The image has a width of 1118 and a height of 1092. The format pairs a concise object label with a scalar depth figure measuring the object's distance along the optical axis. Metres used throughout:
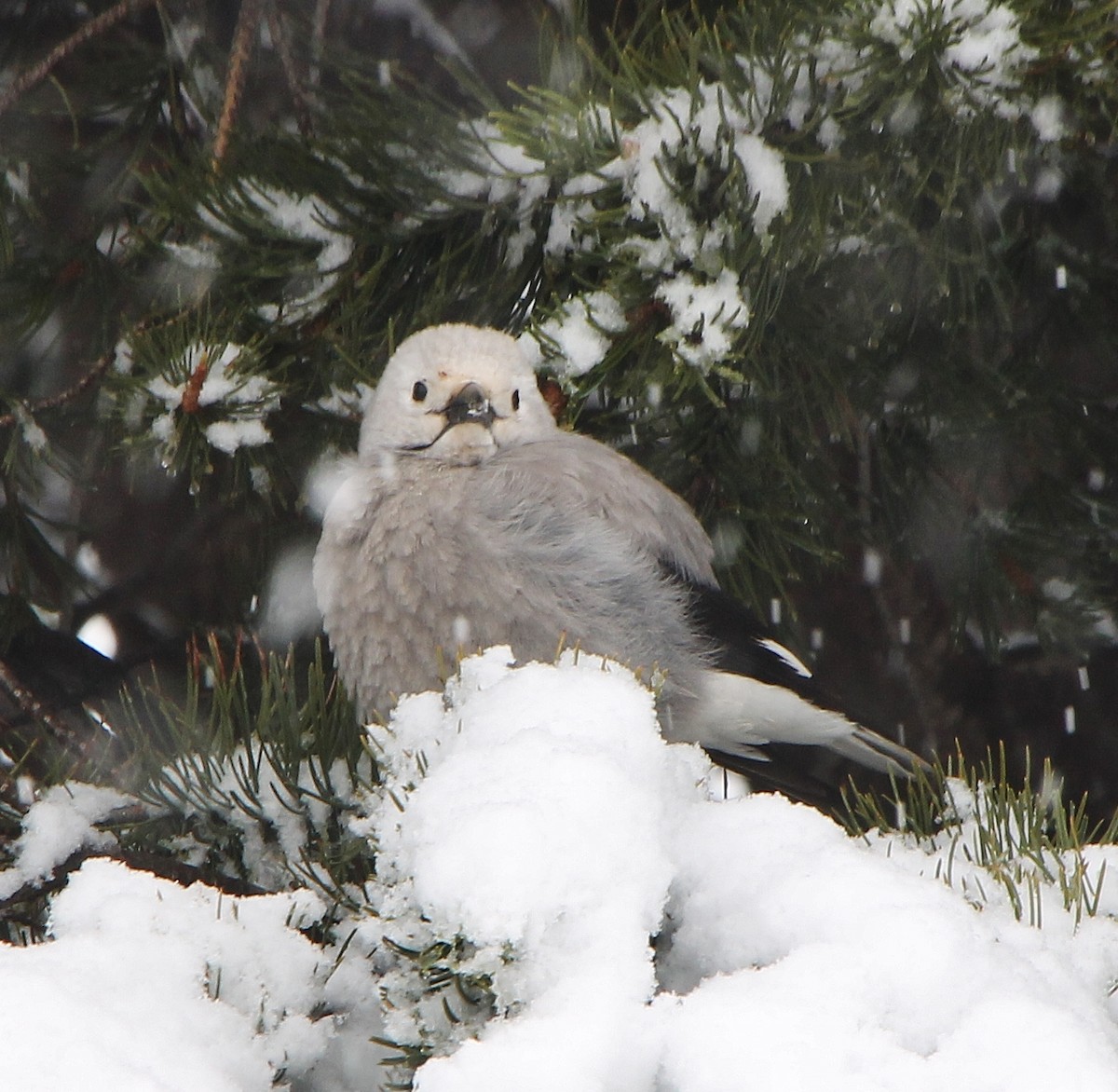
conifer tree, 4.25
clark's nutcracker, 4.30
